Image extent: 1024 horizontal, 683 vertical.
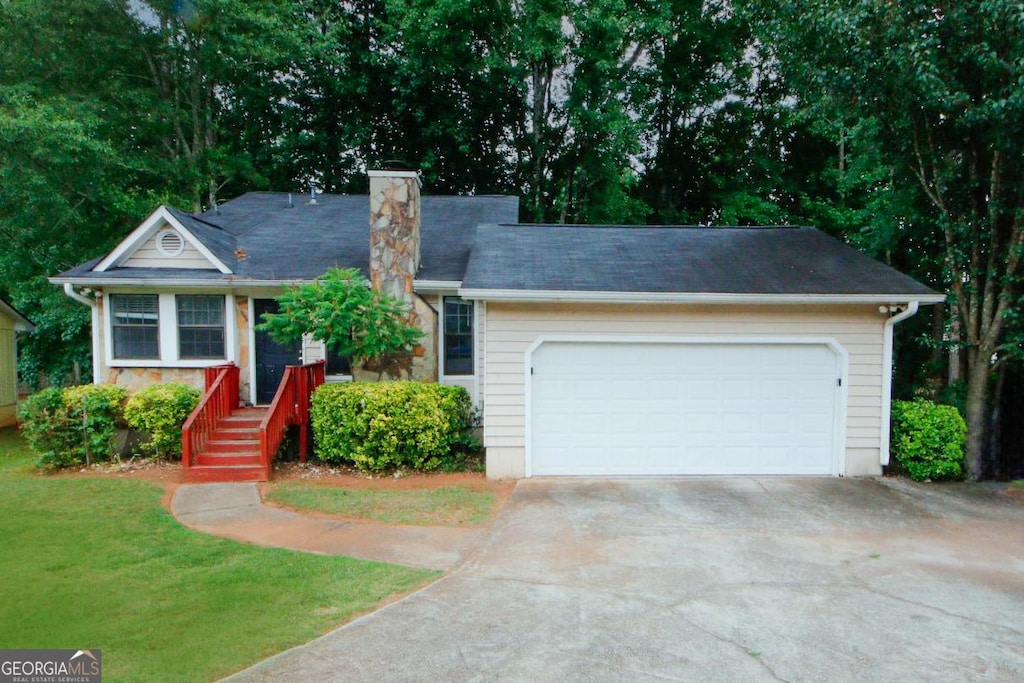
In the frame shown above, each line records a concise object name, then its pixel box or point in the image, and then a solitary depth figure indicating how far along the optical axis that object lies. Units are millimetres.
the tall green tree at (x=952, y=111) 7133
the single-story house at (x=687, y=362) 8008
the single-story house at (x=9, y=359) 14031
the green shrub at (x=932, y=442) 7980
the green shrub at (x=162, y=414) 8648
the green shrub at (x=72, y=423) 8547
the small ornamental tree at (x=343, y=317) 8289
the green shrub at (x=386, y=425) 8164
